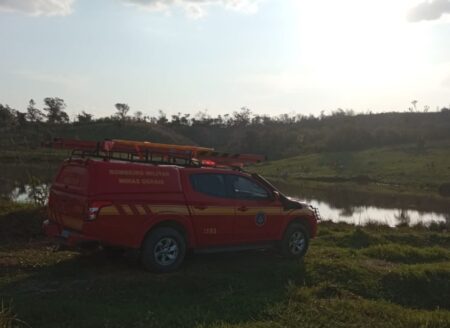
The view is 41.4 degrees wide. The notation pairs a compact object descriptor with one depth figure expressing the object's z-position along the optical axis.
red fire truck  9.06
